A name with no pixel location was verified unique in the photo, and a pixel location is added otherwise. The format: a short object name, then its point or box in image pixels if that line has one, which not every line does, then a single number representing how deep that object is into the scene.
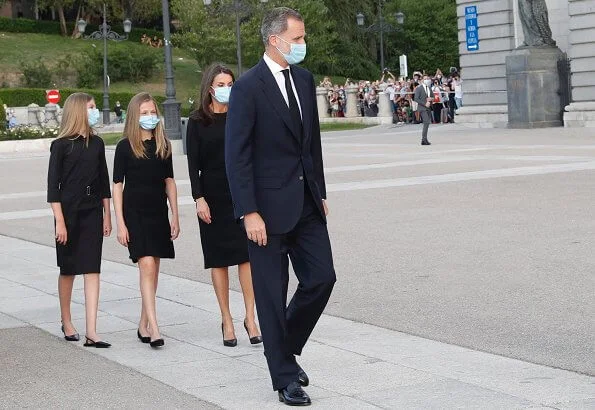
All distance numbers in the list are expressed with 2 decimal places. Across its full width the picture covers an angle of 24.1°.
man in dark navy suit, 7.08
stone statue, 37.38
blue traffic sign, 42.62
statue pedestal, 37.28
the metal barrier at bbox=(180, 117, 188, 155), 35.53
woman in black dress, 8.86
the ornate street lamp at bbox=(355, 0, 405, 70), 60.12
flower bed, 46.75
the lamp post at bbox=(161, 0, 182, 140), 36.53
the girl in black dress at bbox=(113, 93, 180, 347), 9.08
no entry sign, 65.56
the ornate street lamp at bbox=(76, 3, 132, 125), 63.81
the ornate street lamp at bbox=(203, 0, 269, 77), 50.22
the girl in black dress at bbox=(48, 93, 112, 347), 9.27
